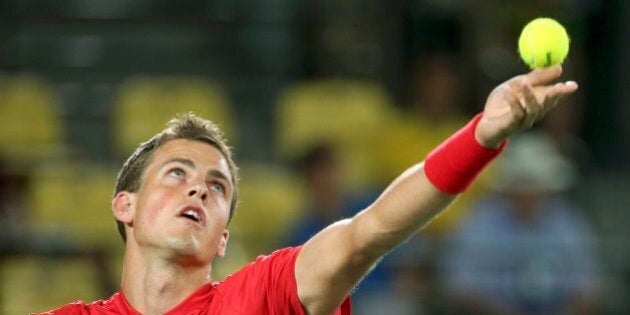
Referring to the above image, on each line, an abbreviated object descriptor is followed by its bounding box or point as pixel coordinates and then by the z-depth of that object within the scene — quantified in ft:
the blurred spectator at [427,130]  59.11
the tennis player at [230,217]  23.49
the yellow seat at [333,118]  60.34
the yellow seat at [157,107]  61.05
